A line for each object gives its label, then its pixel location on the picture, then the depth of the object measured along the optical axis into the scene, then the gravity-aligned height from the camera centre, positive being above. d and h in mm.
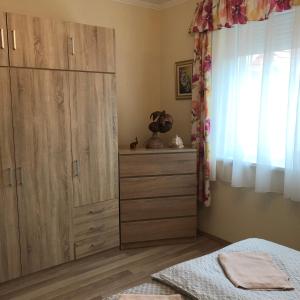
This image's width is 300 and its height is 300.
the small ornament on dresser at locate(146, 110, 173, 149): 3361 -207
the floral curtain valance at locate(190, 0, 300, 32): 2552 +831
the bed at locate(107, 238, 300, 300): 1366 -805
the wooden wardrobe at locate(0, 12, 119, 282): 2512 -312
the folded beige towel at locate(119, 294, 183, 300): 1356 -813
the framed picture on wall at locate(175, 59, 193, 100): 3529 +311
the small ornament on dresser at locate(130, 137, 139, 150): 3332 -407
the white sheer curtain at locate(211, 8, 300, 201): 2537 +16
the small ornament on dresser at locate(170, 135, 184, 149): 3355 -382
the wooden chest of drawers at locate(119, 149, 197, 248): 3133 -888
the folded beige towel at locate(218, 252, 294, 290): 1443 -800
